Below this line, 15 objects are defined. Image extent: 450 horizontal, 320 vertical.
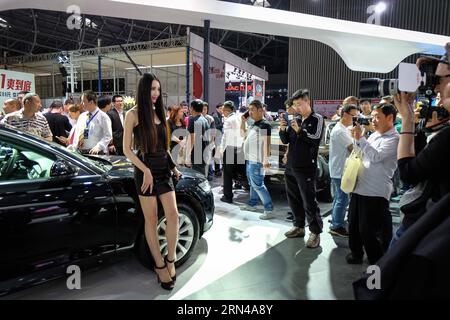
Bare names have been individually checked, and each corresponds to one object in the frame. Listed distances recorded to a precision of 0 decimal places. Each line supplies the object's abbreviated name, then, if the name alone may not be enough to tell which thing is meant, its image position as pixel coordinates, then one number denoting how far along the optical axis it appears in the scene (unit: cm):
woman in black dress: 269
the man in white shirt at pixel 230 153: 583
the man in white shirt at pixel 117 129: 514
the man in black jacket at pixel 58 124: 586
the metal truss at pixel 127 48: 1507
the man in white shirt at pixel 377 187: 296
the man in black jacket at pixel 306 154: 380
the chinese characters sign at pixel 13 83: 1098
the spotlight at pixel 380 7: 1319
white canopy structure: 623
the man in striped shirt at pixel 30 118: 442
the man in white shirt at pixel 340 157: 420
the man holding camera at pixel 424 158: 123
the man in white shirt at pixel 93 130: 470
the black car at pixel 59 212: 229
